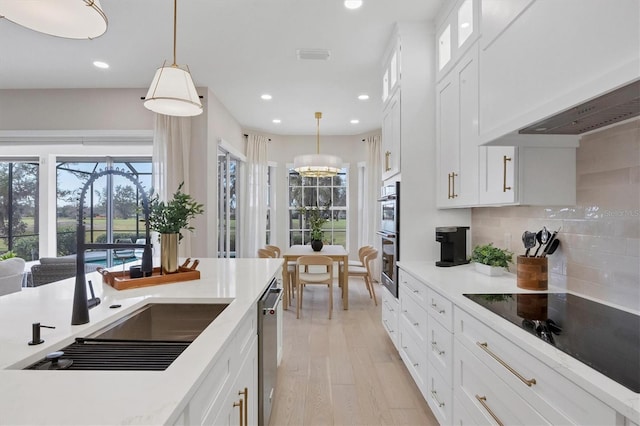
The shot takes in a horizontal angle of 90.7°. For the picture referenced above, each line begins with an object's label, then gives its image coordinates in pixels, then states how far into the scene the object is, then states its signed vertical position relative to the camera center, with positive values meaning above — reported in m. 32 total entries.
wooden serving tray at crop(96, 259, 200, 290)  1.67 -0.36
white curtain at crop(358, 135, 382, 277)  6.11 +0.36
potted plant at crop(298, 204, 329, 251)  4.83 -0.29
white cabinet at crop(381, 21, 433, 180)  2.70 +1.15
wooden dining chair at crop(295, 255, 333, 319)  3.99 -0.83
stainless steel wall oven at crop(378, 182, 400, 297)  2.78 -0.21
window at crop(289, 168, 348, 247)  6.63 +0.24
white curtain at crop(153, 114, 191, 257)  4.09 +0.76
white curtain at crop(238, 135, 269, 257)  6.00 +0.27
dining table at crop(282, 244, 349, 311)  4.36 -0.66
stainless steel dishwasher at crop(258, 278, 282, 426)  1.66 -0.78
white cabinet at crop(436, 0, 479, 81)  2.10 +1.32
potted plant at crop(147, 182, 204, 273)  1.84 -0.07
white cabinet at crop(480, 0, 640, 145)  0.92 +0.57
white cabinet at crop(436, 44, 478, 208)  2.09 +0.57
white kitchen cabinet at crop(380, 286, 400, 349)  2.82 -0.98
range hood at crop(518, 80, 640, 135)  1.03 +0.39
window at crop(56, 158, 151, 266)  5.61 +0.27
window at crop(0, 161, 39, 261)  5.40 +0.09
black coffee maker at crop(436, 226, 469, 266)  2.53 -0.26
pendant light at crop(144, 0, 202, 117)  1.94 +0.77
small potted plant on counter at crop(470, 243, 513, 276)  2.09 -0.32
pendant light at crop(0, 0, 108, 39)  1.19 +0.78
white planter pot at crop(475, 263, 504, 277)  2.08 -0.38
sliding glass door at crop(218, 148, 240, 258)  5.16 +0.16
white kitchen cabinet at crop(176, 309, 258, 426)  0.84 -0.57
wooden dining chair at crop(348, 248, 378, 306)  4.61 -0.86
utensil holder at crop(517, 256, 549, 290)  1.71 -0.33
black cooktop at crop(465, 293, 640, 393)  0.89 -0.42
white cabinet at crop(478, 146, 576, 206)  1.65 +0.20
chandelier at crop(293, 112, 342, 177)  4.68 +0.72
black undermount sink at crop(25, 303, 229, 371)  0.91 -0.45
